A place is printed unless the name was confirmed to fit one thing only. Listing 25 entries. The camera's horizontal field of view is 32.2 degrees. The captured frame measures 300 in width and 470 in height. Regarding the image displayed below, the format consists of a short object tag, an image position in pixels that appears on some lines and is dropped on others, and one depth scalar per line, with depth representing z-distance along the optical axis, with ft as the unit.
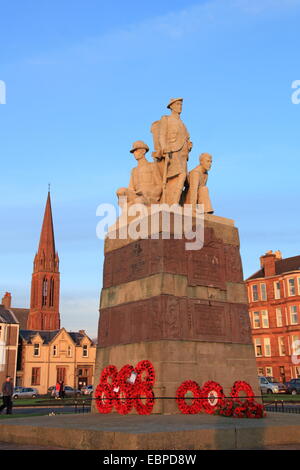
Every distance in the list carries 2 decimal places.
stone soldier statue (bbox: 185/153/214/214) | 56.85
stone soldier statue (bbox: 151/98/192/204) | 55.67
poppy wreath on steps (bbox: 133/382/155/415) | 44.45
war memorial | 43.73
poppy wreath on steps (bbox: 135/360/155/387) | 45.51
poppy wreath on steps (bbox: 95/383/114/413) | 49.47
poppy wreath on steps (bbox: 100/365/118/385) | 50.33
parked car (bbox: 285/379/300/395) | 140.36
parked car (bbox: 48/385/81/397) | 187.52
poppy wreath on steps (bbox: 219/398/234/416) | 41.01
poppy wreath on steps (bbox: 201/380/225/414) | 45.19
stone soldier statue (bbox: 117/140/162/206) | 56.39
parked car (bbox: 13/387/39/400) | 181.27
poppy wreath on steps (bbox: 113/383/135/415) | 46.47
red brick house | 198.29
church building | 245.86
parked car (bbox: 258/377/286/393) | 142.82
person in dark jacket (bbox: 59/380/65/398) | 134.42
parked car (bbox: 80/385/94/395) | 179.93
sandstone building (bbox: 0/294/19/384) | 230.07
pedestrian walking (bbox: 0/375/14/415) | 65.31
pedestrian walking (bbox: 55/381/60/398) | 133.11
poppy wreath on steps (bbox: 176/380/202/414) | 44.21
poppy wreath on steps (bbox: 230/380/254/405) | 47.88
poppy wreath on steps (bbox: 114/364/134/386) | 48.06
